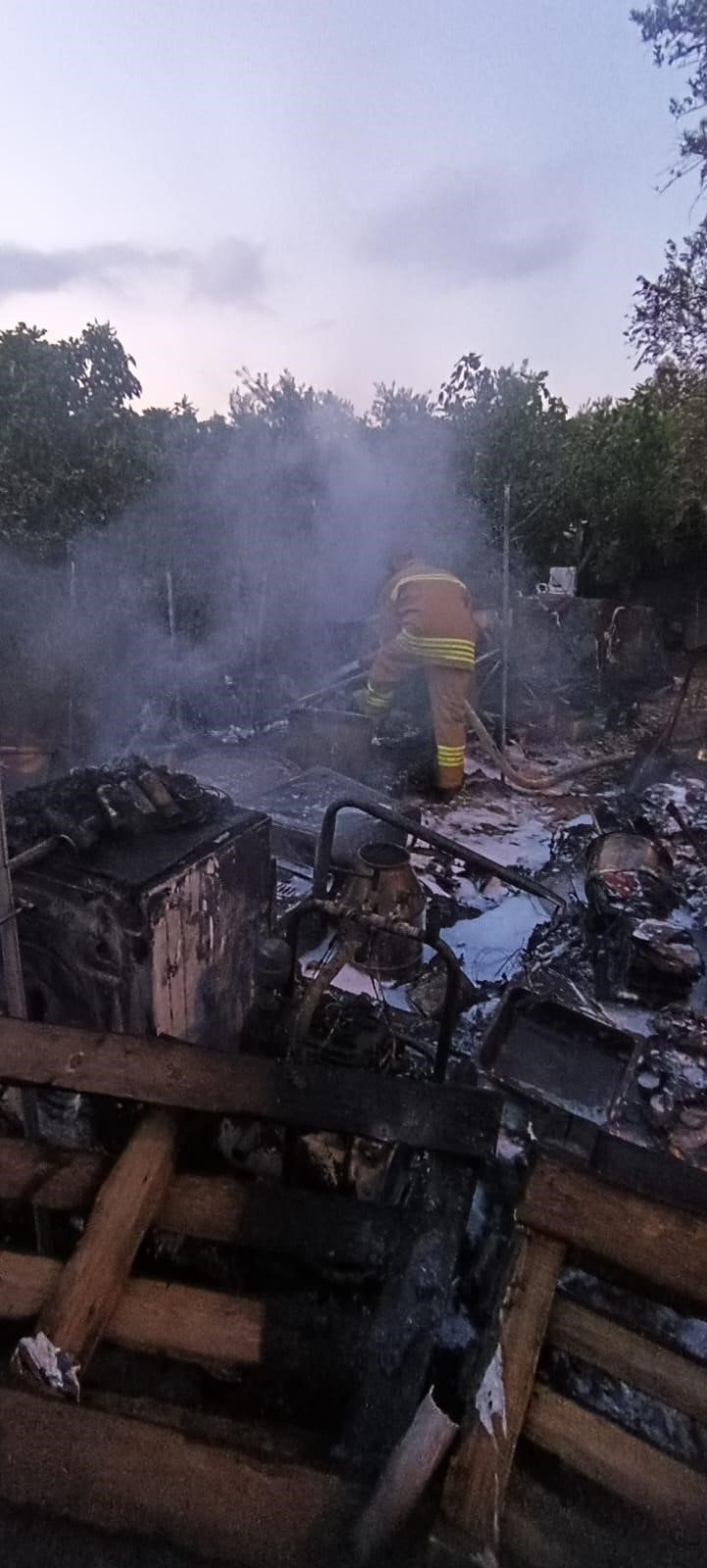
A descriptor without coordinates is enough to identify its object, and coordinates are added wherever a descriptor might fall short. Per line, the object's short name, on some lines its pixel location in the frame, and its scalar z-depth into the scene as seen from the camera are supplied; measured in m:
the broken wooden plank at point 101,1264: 1.34
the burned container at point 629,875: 4.27
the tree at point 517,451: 12.34
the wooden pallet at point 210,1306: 1.18
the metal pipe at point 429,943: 2.46
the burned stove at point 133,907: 2.46
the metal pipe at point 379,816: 3.51
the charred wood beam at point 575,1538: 1.12
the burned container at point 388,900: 3.67
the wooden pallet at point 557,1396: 1.14
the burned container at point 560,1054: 3.21
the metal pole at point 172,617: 8.16
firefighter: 6.57
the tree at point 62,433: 6.70
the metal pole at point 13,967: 2.07
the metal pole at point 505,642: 7.84
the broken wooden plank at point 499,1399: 1.12
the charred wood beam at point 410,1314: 1.29
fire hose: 7.09
